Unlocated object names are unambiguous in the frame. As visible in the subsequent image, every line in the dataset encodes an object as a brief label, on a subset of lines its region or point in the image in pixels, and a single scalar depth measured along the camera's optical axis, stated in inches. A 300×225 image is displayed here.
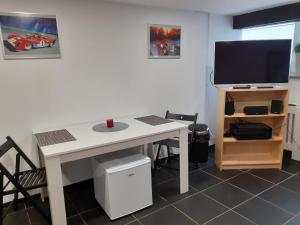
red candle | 91.9
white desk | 70.1
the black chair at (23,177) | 72.5
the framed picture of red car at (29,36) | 82.6
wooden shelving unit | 114.3
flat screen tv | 109.6
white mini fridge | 80.6
